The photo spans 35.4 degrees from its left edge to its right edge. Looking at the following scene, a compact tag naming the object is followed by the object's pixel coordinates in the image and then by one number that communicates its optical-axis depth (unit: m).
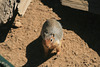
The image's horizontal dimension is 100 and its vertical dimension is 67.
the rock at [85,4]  5.48
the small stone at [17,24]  5.13
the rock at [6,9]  4.42
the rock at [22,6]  5.16
